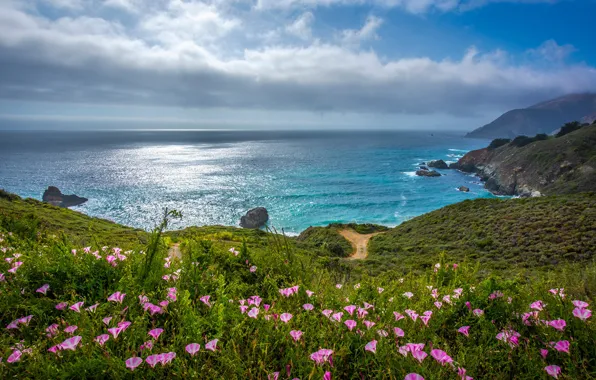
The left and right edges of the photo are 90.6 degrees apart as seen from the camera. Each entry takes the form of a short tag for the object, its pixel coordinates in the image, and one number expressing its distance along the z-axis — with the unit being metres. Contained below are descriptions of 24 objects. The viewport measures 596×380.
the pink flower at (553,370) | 1.90
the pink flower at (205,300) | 2.70
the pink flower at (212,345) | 1.97
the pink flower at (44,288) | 2.83
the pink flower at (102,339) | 2.00
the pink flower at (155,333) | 2.10
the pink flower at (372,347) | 2.02
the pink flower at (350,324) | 2.33
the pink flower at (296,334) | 2.17
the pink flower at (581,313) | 2.40
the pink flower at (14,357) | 1.86
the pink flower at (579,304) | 2.55
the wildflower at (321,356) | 1.95
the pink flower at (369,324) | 2.38
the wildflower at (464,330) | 2.49
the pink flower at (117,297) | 2.54
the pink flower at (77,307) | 2.38
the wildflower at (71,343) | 1.93
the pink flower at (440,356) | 1.87
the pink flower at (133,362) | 1.73
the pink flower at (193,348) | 1.90
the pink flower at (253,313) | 2.47
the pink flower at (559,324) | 2.34
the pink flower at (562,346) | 2.10
